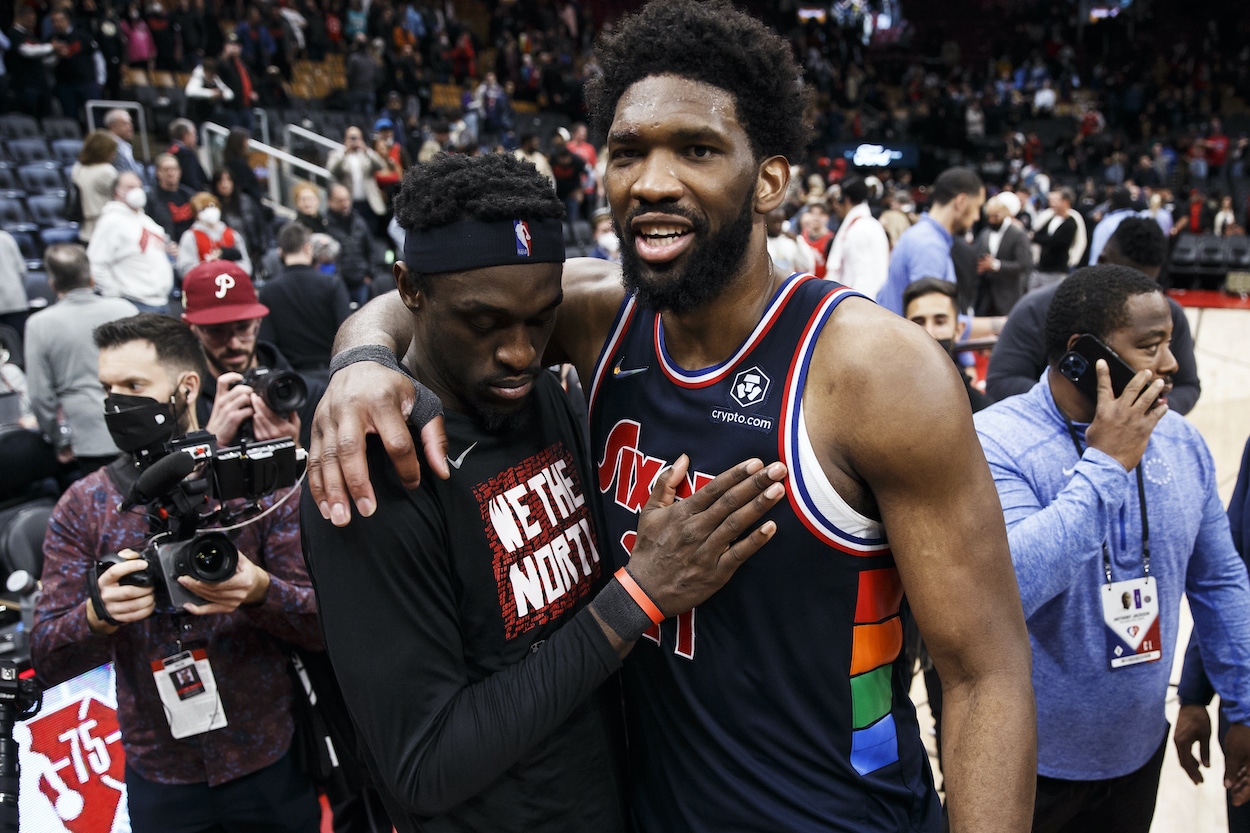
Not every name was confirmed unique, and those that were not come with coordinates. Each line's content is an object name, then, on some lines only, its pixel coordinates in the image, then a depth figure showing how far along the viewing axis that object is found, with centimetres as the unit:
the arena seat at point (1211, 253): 1575
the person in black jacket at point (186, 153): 861
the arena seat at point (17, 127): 948
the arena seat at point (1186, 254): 1595
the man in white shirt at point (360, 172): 985
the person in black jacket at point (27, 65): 965
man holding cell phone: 198
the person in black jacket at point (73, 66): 984
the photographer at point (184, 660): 214
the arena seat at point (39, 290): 699
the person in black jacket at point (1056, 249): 873
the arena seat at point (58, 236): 811
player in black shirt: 136
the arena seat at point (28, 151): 927
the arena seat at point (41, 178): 899
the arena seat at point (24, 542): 345
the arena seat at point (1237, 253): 1559
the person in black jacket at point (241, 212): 853
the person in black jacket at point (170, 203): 802
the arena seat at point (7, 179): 881
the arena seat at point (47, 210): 862
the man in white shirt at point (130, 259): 625
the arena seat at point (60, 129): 981
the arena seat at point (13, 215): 832
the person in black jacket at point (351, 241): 834
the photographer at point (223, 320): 330
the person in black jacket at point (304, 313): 534
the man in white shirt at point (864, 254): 700
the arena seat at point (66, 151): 956
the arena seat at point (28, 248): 813
